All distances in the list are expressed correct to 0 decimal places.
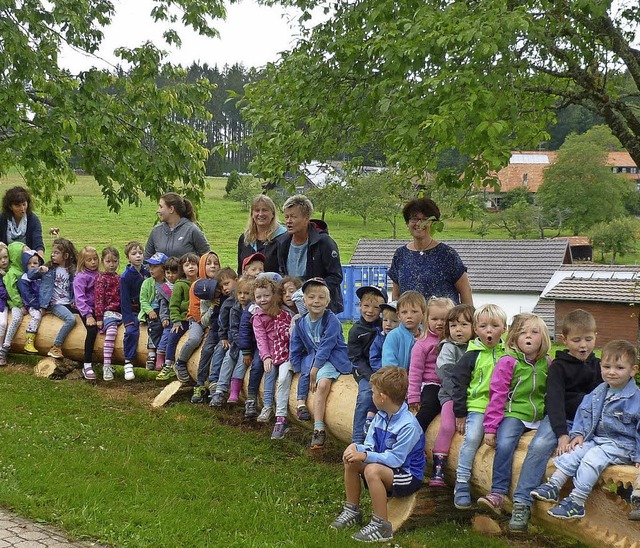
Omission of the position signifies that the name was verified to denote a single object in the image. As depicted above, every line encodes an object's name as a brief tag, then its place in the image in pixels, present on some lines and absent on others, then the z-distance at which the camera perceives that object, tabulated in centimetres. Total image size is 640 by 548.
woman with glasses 644
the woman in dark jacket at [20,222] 1030
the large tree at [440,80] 659
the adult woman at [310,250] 713
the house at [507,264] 3978
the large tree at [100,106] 1098
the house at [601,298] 3231
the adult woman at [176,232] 912
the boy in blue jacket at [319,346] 680
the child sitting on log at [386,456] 519
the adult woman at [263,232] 773
